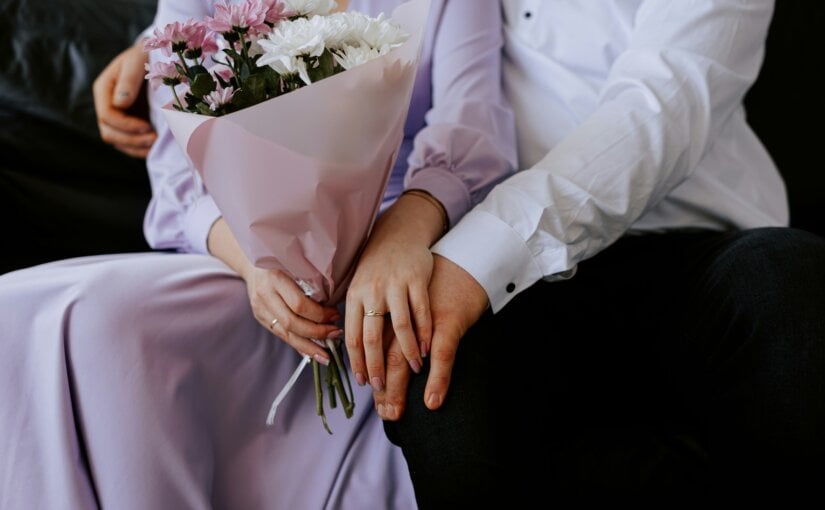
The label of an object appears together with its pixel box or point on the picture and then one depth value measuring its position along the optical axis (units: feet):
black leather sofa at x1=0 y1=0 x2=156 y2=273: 4.73
